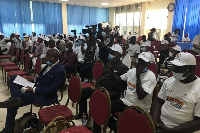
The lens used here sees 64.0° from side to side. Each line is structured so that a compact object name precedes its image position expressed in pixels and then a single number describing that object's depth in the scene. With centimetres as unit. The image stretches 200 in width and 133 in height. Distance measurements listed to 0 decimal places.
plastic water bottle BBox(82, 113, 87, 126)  231
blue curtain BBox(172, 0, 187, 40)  852
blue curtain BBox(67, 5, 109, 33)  1208
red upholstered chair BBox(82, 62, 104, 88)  329
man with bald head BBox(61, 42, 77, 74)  416
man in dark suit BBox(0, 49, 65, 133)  207
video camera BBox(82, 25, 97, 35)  404
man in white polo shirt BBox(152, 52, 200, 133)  137
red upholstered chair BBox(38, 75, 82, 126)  191
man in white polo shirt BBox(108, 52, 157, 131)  181
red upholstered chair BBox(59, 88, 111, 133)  162
